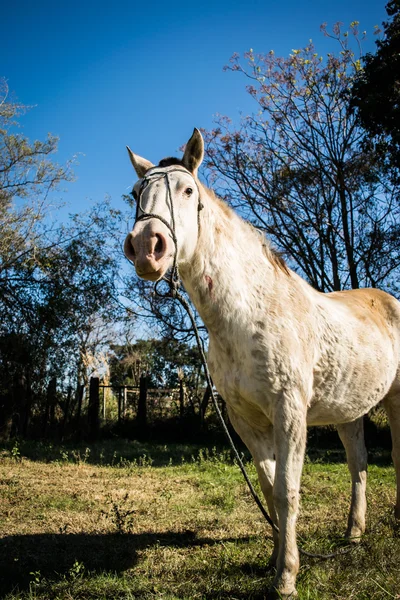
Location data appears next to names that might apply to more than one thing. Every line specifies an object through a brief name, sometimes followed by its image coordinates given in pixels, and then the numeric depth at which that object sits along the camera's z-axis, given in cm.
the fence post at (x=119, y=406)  1407
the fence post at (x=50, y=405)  1344
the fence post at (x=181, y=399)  1381
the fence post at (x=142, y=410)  1370
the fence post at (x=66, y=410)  1338
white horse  264
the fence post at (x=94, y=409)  1271
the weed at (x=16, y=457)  910
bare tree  1205
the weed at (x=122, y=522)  405
